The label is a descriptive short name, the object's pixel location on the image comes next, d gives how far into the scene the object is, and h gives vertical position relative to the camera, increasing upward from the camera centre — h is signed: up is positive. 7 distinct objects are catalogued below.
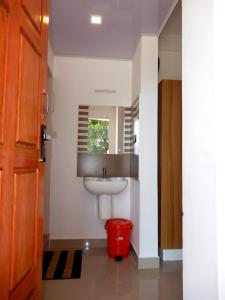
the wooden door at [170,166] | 2.82 -0.07
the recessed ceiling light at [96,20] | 2.50 +1.42
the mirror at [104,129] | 3.46 +0.42
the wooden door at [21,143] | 1.04 +0.07
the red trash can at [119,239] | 2.92 -0.93
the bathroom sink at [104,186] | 3.06 -0.33
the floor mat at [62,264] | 2.48 -1.16
